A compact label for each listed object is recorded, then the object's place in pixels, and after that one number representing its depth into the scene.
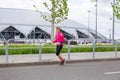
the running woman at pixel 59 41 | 16.25
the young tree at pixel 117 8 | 32.81
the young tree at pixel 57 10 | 36.94
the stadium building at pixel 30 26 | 70.12
